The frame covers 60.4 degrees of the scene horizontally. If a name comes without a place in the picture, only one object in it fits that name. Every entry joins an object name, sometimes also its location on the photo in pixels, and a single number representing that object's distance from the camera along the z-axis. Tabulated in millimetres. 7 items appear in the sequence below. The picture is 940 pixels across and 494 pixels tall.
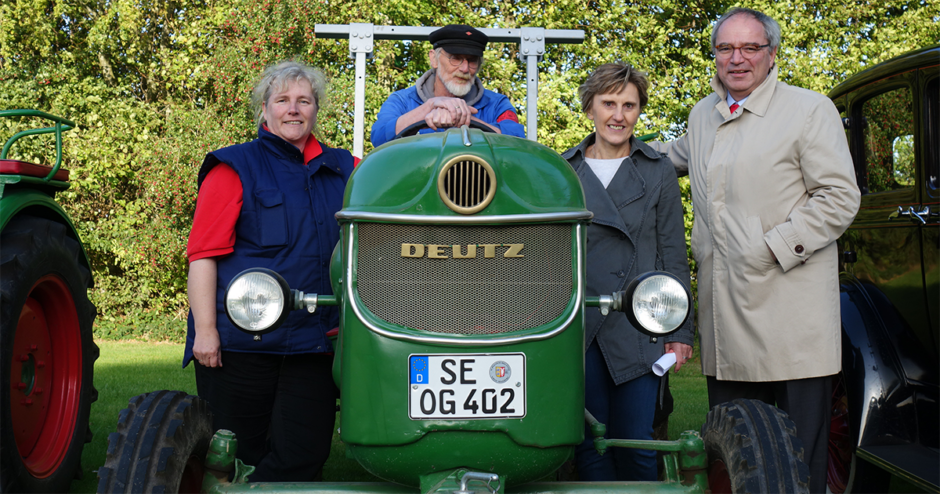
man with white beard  3213
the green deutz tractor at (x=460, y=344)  2076
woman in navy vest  2980
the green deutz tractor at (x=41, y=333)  3086
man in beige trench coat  2924
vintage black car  3344
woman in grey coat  2945
